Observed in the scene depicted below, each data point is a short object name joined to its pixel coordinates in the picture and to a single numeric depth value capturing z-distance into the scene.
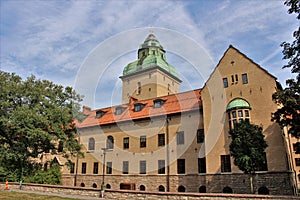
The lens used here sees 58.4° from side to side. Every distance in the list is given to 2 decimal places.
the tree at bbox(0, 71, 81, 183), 28.06
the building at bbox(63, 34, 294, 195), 24.91
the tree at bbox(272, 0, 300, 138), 19.07
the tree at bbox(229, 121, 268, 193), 20.92
